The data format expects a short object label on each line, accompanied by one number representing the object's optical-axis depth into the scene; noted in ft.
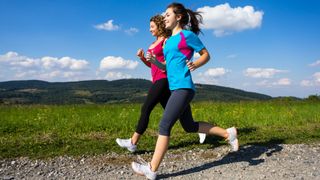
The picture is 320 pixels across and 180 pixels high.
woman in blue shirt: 11.58
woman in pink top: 14.75
